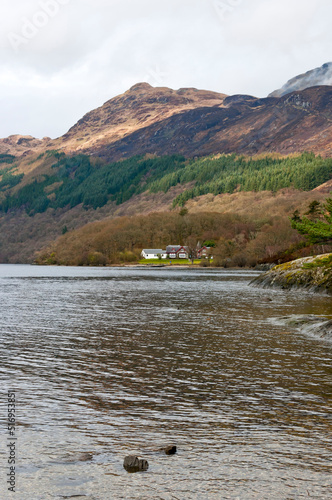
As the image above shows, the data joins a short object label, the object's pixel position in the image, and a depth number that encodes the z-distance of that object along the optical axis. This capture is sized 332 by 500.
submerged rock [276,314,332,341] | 33.67
